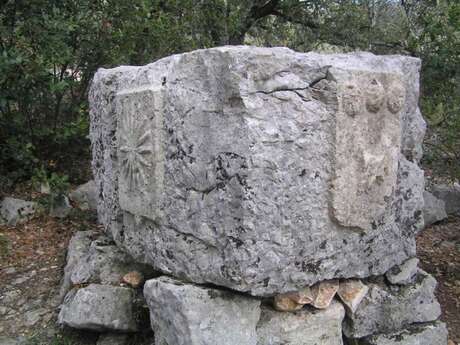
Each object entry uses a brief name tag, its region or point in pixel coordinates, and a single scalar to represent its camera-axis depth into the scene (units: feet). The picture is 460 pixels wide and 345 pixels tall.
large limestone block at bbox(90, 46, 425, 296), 8.84
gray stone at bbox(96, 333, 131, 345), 10.83
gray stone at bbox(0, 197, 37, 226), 16.66
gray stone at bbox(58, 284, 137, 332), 10.80
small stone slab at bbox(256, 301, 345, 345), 9.47
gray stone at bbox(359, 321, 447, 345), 10.25
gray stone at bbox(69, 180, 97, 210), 17.83
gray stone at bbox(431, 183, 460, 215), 18.99
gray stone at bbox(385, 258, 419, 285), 10.91
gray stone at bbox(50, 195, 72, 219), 17.17
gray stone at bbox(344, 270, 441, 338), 10.21
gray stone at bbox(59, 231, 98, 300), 12.81
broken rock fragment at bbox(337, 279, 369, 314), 10.08
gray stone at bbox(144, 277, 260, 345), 9.12
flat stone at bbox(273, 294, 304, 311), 9.73
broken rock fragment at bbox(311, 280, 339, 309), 9.82
